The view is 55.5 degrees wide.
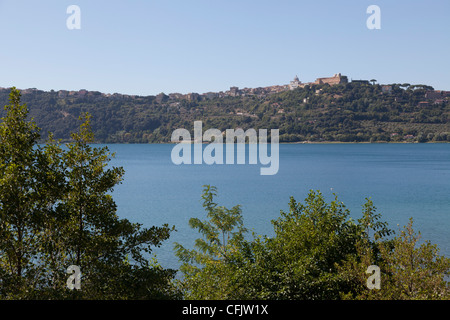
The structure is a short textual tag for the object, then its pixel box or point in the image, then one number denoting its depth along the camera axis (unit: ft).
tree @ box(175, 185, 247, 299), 33.83
